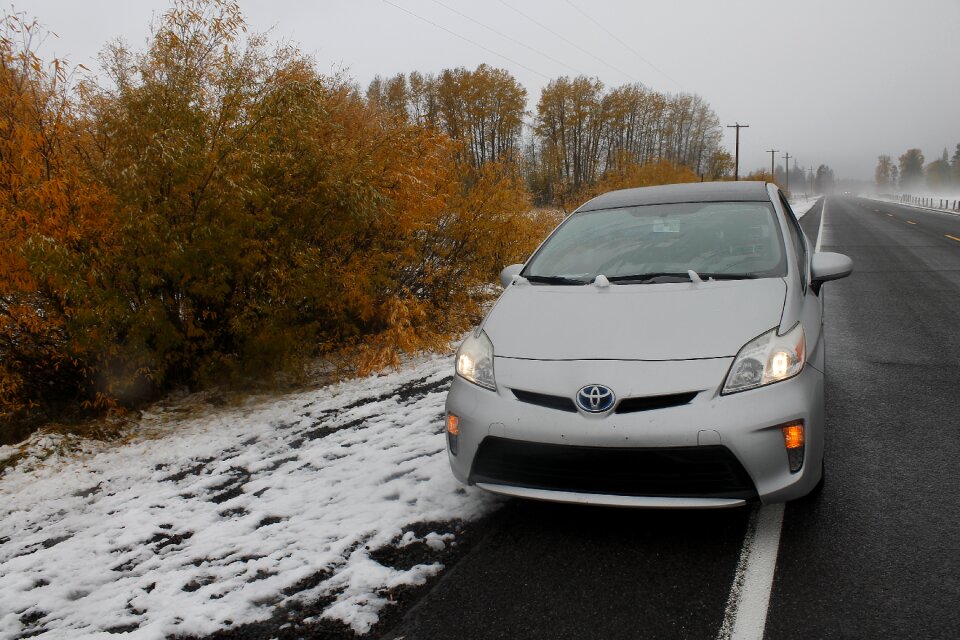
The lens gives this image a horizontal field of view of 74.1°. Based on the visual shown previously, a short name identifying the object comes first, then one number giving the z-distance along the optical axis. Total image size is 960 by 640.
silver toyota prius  2.51
